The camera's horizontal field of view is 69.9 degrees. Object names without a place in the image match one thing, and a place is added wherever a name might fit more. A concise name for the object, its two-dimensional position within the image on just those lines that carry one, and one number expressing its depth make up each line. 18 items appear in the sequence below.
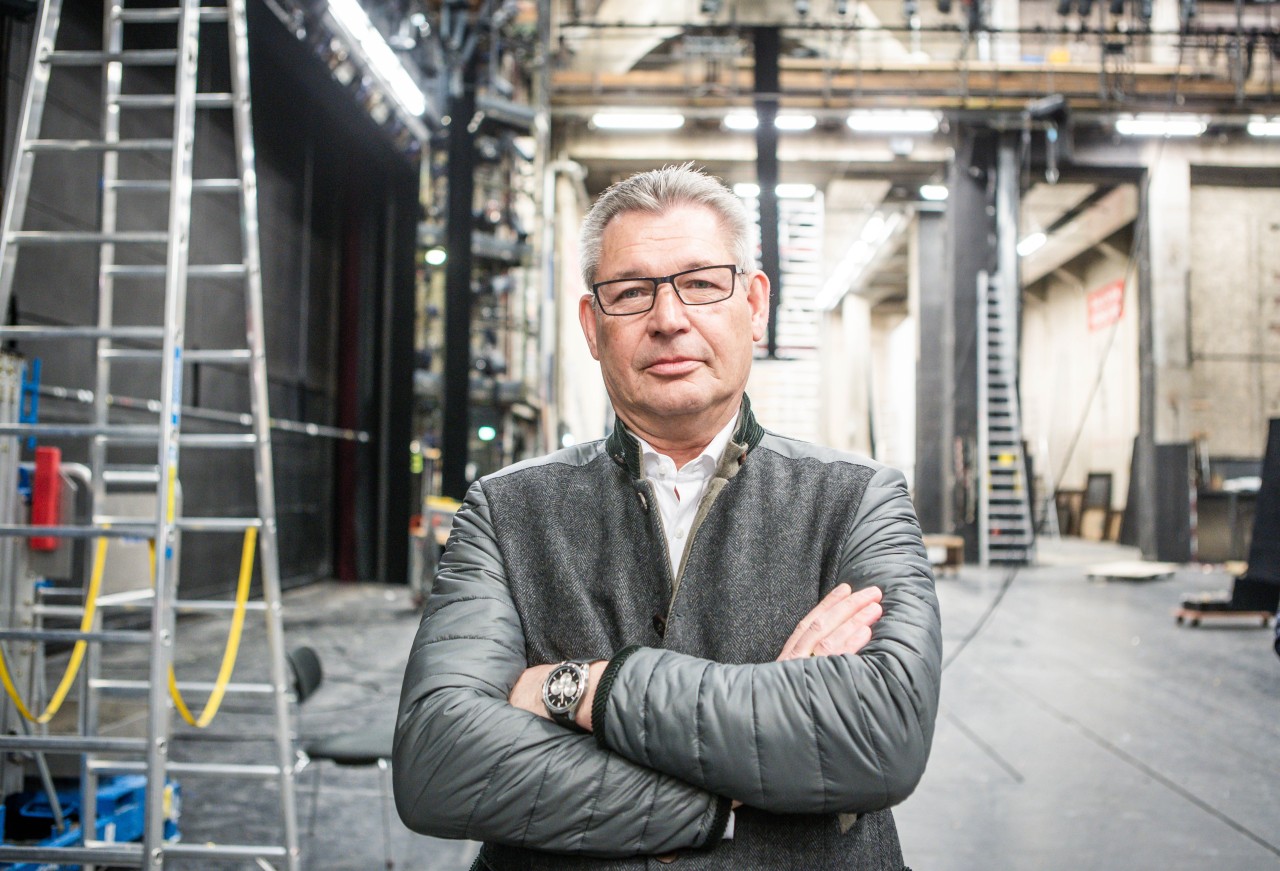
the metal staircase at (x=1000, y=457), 12.62
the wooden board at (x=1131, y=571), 11.30
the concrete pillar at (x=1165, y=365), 13.68
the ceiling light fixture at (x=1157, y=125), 12.45
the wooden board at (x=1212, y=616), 8.01
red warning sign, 16.85
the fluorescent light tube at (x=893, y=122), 12.18
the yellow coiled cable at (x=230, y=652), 2.55
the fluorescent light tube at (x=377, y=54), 7.11
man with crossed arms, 1.11
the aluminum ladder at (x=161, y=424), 1.97
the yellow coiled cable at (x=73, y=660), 2.37
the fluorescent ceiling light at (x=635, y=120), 12.42
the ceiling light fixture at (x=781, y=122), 12.07
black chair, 2.90
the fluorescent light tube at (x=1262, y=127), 11.91
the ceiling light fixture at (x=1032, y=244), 16.89
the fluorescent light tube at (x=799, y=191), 14.47
